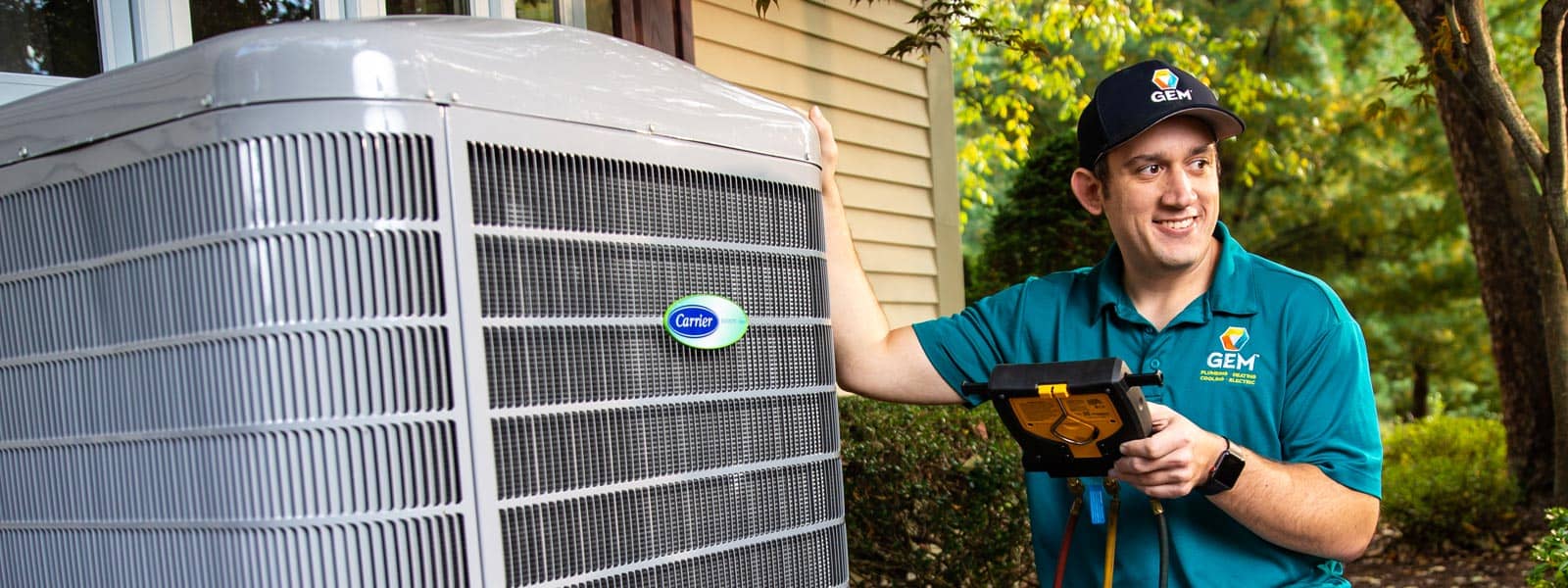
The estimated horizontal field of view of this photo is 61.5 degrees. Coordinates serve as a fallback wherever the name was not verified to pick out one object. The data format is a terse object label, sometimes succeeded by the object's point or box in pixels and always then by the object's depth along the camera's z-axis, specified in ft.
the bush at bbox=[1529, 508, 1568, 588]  12.19
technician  6.79
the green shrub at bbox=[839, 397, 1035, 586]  13.52
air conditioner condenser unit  4.59
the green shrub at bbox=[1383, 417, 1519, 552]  23.16
